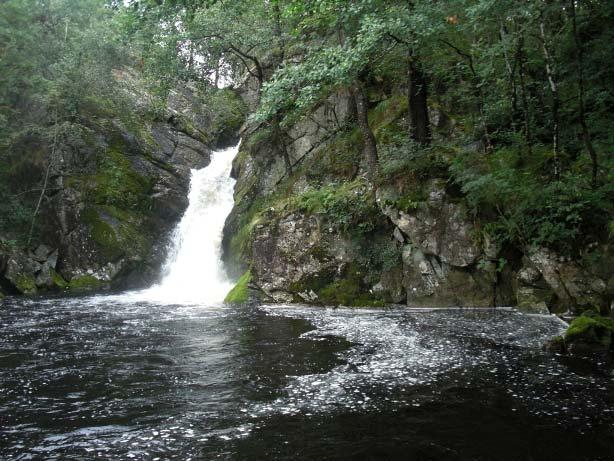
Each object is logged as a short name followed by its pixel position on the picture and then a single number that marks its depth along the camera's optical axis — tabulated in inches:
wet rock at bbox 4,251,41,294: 828.0
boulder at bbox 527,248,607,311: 428.8
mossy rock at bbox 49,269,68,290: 908.0
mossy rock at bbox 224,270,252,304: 650.7
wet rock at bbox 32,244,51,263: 935.7
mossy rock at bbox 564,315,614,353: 322.0
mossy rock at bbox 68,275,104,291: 923.4
